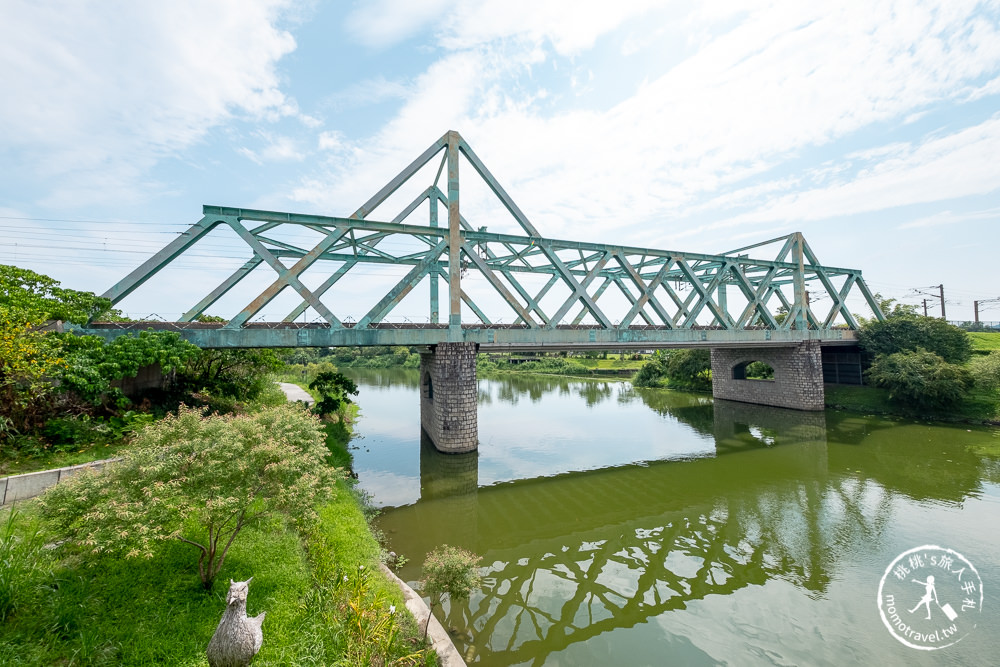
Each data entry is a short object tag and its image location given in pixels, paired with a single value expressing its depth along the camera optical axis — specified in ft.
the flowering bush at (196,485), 17.71
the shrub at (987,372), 76.68
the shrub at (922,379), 79.41
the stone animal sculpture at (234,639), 14.84
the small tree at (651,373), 156.46
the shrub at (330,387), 67.41
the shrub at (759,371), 134.41
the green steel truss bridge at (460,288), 55.47
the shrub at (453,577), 20.68
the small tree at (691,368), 138.11
